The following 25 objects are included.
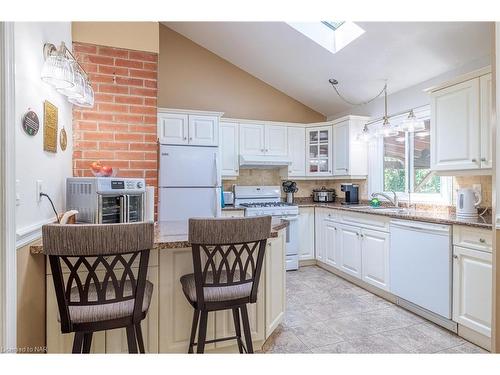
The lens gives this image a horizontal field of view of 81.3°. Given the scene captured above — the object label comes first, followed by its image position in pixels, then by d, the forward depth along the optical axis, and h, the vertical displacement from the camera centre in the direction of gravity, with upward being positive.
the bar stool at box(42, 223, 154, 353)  1.18 -0.40
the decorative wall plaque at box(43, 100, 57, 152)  1.73 +0.35
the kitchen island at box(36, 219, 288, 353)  1.58 -0.80
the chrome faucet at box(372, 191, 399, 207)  3.62 -0.20
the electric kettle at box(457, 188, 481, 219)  2.49 -0.18
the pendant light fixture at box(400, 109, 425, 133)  2.79 +0.58
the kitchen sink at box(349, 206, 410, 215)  3.04 -0.30
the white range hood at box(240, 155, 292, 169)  4.16 +0.32
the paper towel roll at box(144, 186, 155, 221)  2.21 -0.16
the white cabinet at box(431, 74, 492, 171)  2.33 +0.49
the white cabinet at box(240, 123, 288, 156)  4.25 +0.66
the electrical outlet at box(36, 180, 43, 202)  1.63 -0.03
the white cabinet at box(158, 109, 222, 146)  3.58 +0.70
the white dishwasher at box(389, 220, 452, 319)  2.35 -0.72
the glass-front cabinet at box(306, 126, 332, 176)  4.44 +0.49
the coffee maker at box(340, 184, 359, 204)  4.23 -0.13
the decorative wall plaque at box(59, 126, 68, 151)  2.03 +0.32
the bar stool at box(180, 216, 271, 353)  1.43 -0.47
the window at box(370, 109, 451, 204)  3.27 +0.17
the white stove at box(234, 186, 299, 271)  3.92 -0.36
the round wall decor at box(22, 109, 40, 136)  1.45 +0.32
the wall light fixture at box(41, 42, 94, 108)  1.61 +0.63
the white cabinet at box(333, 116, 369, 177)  4.07 +0.49
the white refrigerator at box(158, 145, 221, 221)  3.17 +0.00
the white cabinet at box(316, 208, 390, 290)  3.06 -0.75
